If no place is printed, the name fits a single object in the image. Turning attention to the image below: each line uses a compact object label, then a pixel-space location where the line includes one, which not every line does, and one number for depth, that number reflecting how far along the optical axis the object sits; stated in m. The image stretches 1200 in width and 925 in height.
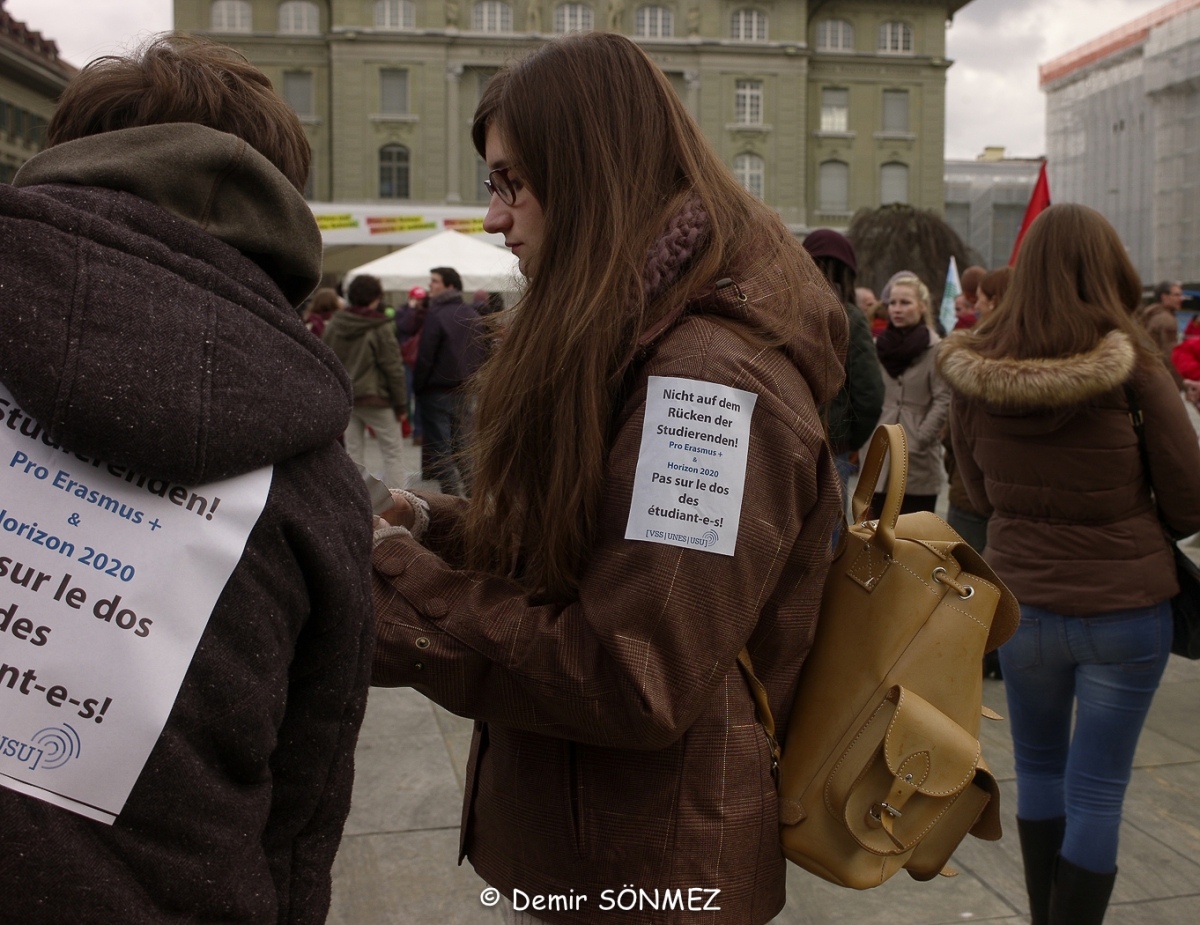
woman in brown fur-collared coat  2.74
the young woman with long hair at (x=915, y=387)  6.01
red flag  8.84
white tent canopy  14.99
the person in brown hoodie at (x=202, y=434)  1.02
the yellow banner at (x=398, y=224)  22.17
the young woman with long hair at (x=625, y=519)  1.42
